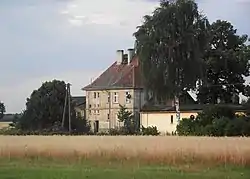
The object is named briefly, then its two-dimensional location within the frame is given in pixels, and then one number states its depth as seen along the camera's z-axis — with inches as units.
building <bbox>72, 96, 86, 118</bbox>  4529.3
